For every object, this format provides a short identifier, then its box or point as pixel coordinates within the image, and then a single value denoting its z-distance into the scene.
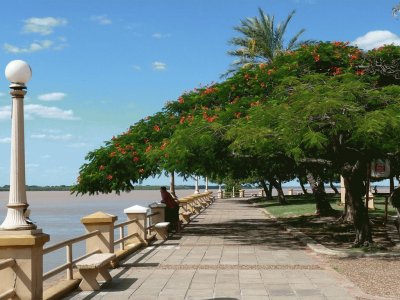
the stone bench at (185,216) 29.75
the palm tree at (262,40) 35.97
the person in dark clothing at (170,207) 23.61
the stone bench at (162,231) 20.56
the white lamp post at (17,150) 8.61
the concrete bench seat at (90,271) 10.52
